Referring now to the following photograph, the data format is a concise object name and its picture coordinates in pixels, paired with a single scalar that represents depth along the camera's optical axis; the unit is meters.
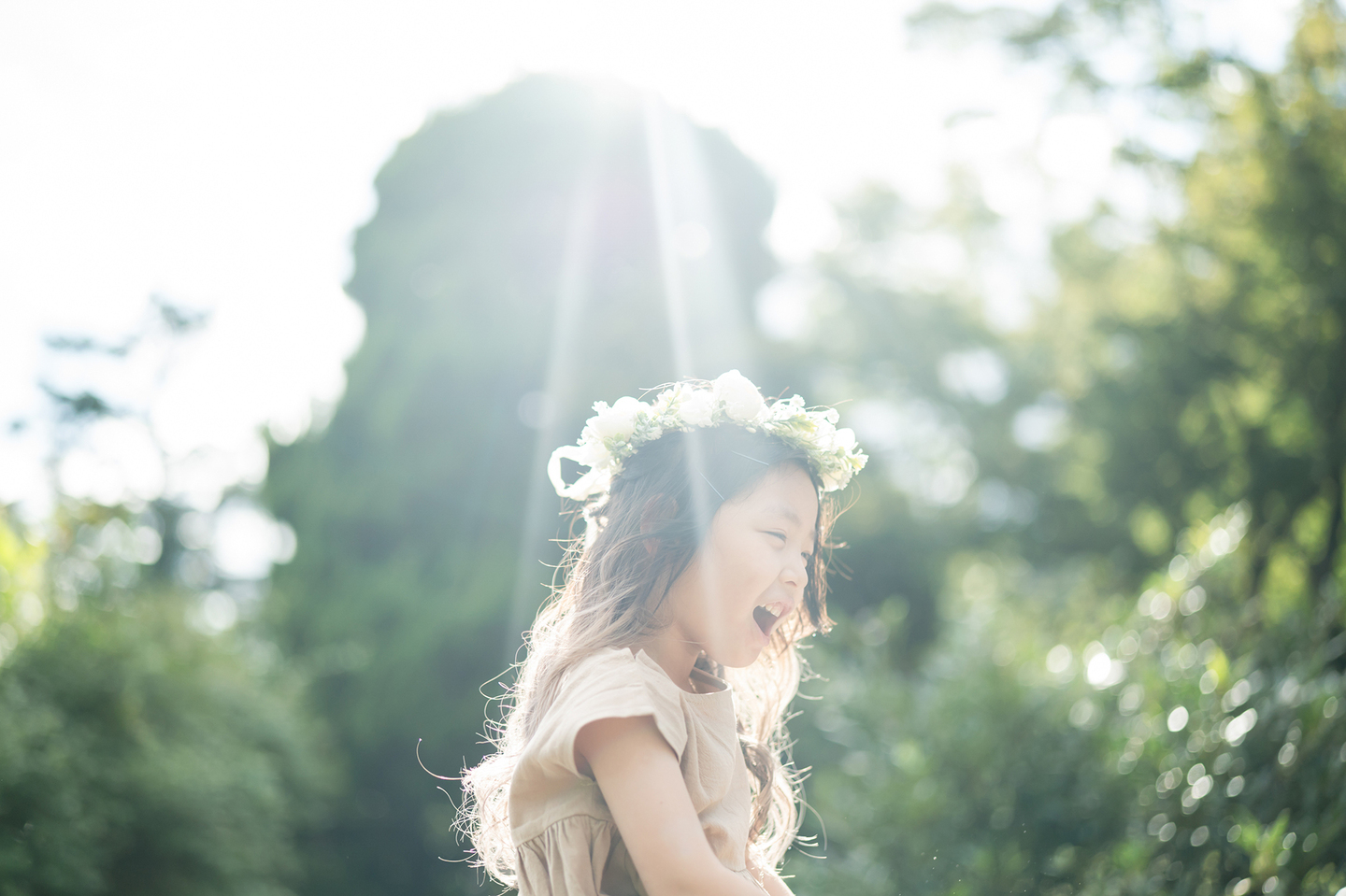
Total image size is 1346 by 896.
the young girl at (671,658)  1.38
